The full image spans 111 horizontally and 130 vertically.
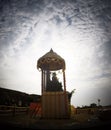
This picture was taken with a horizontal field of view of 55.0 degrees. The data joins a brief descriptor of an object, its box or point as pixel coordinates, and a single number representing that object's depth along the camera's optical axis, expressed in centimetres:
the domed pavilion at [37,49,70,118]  717
